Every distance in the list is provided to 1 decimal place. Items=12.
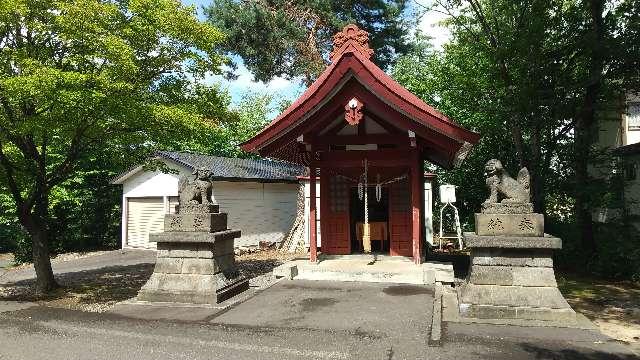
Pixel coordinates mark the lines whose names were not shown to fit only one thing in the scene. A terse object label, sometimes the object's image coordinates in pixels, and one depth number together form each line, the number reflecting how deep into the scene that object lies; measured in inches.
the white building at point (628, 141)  671.1
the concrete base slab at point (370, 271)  377.1
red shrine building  382.3
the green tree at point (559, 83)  487.8
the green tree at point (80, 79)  303.4
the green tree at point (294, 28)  768.9
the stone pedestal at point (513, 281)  267.9
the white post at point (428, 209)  687.1
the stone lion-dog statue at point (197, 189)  342.0
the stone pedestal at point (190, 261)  323.9
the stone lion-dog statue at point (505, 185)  287.9
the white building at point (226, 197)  736.3
